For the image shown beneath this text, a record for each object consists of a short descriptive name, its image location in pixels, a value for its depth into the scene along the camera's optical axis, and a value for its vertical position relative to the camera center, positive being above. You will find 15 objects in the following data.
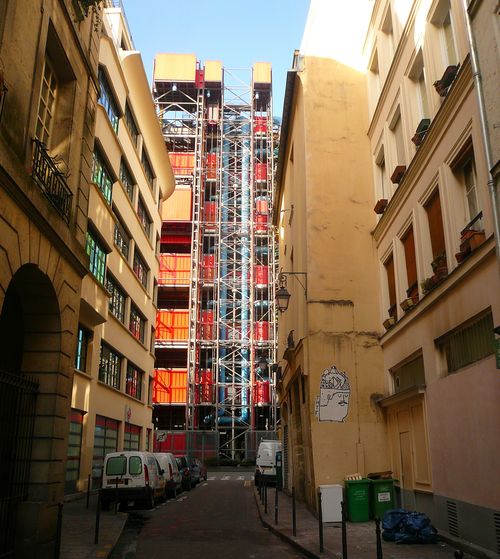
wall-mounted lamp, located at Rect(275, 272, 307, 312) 16.44 +4.26
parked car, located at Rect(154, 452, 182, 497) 21.53 -0.63
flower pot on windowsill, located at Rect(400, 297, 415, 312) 13.30 +3.27
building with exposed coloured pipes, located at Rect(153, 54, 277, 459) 46.59 +14.97
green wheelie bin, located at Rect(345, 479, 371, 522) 13.48 -0.99
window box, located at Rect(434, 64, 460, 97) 10.84 +6.70
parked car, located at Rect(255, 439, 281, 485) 27.34 -0.28
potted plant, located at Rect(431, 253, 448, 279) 11.20 +3.49
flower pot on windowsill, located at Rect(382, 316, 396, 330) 15.03 +3.25
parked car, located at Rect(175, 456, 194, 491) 26.73 -0.77
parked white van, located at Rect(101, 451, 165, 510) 17.95 -0.69
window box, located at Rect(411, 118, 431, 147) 12.53 +6.63
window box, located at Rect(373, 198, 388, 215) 15.73 +6.37
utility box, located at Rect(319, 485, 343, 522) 11.92 -0.89
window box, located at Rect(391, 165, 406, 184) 13.83 +6.32
